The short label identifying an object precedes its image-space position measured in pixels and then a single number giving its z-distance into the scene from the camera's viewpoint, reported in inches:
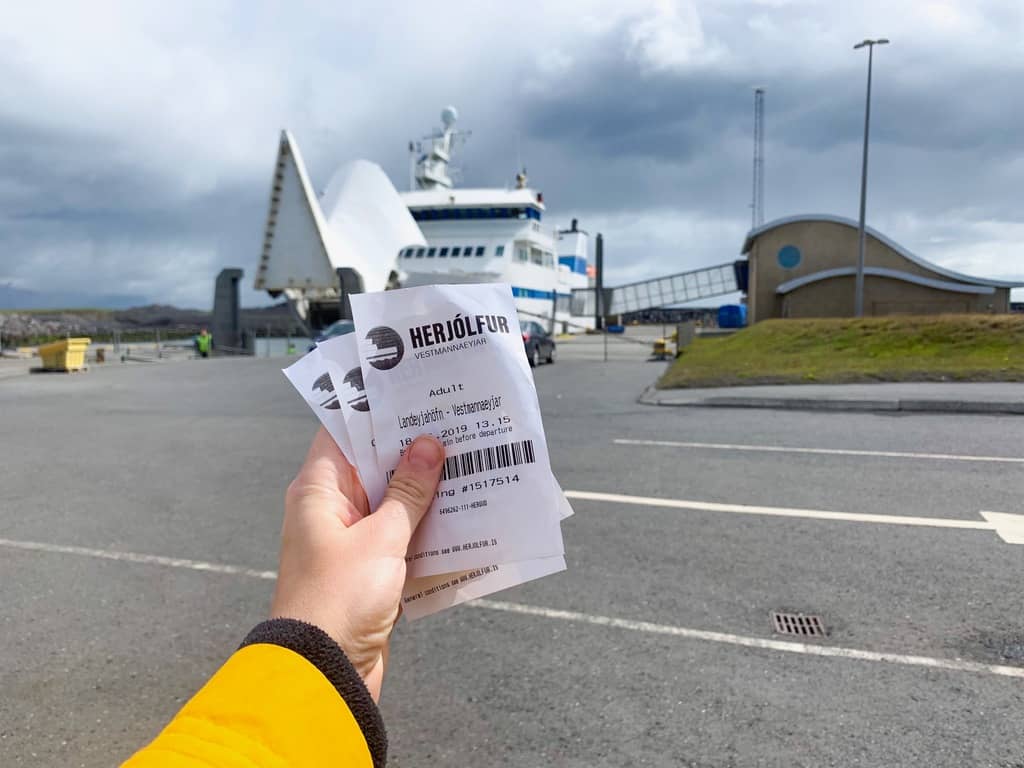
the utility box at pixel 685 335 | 1023.0
